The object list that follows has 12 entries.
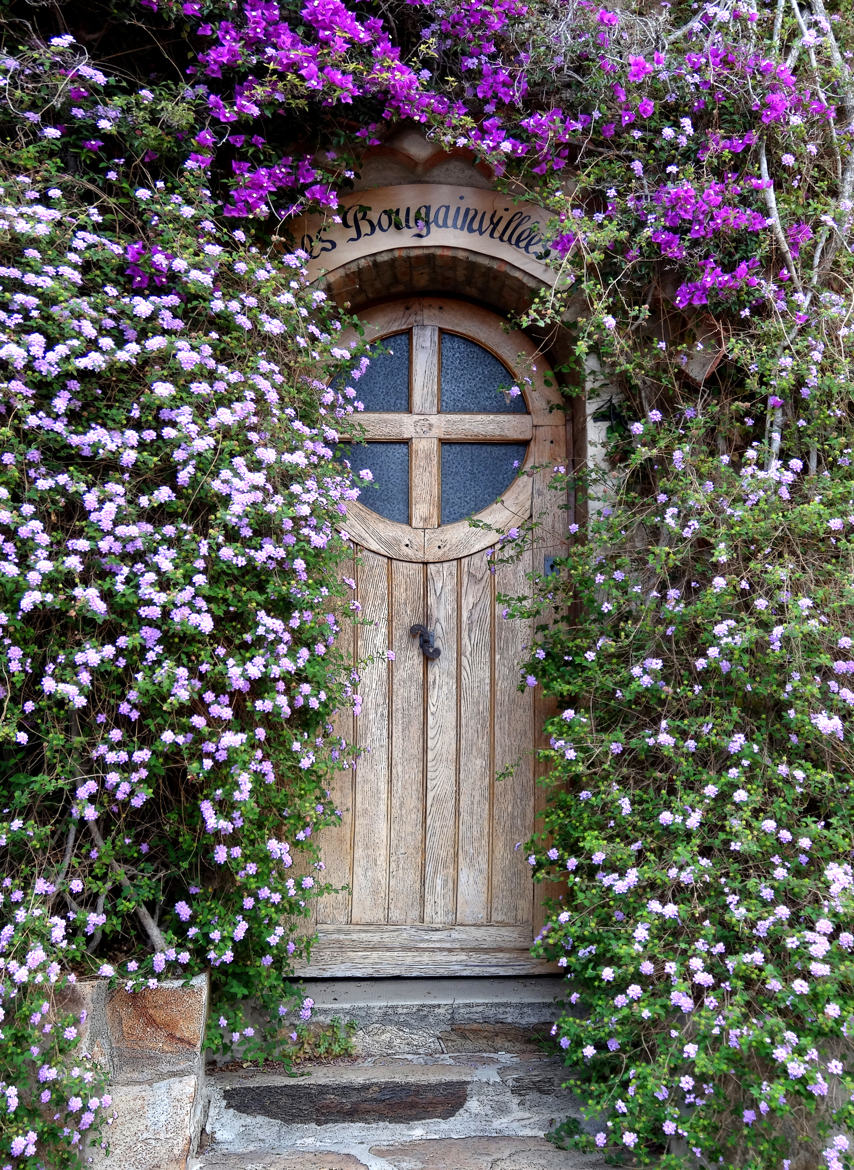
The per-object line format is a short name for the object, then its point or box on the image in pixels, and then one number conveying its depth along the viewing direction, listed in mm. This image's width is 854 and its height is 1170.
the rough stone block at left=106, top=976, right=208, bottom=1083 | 2111
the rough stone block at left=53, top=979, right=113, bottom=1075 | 1958
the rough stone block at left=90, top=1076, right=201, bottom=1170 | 1995
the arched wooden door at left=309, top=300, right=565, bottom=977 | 2928
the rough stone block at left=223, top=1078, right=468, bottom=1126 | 2277
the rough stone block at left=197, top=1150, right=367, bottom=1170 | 2047
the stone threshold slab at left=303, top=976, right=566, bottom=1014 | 2840
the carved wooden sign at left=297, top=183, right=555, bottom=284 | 2877
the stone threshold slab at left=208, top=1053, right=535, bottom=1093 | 2453
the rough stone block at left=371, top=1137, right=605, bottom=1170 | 2074
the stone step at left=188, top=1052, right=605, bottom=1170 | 2100
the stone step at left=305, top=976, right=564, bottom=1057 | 2699
